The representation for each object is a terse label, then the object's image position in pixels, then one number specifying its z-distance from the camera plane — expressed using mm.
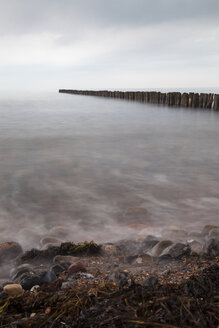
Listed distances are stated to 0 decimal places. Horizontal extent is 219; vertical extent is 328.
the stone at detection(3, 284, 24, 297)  1804
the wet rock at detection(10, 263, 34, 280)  2291
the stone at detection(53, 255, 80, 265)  2549
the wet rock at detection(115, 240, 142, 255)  2709
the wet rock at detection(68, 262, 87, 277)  2290
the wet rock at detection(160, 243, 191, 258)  2461
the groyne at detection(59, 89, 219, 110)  20984
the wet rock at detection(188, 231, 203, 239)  3016
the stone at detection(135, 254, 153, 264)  2499
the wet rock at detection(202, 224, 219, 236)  3076
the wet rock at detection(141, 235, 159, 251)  2779
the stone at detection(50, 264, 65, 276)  2336
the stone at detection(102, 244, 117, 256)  2719
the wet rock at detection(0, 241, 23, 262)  2631
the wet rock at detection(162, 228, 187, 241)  2994
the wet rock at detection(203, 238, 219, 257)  2361
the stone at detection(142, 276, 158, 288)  1755
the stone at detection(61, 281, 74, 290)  1906
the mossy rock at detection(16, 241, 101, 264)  2629
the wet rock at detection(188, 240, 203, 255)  2495
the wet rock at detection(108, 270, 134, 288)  1821
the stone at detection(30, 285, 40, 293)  1876
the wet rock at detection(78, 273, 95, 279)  2113
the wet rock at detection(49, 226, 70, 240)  3163
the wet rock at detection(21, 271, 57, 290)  1954
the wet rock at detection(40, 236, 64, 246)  2930
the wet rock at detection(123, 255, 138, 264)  2542
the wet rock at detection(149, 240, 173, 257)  2605
